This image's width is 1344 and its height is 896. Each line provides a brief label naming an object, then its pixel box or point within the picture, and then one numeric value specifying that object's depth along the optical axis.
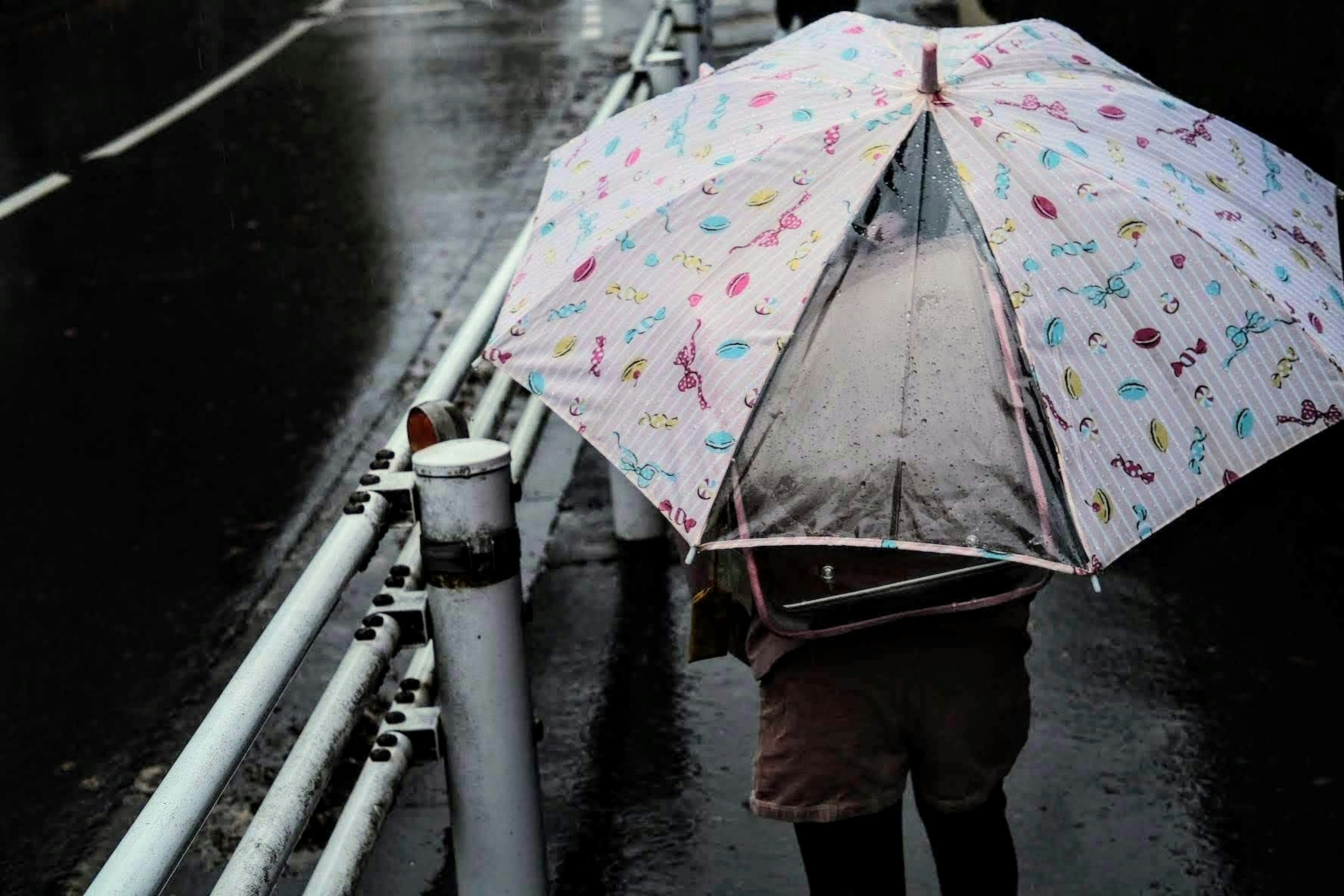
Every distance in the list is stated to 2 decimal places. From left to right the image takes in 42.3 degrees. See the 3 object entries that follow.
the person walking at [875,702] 2.68
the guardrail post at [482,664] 3.13
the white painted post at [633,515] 5.69
